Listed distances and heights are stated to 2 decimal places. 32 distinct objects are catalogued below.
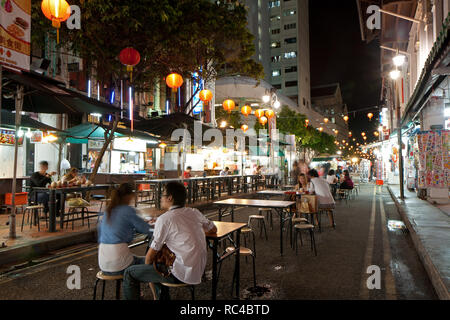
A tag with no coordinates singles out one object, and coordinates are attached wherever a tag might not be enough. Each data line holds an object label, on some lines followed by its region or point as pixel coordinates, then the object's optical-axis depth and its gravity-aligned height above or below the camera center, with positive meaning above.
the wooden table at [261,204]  6.60 -0.66
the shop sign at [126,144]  16.81 +1.70
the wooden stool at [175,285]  3.11 -1.11
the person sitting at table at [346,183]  15.45 -0.43
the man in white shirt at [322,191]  8.73 -0.47
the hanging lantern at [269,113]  19.72 +3.95
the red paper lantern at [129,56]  9.34 +3.61
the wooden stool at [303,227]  6.25 -1.08
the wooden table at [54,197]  7.48 -0.54
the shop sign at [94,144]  17.28 +1.74
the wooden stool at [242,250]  4.34 -1.09
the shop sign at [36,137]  12.25 +1.51
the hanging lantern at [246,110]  18.44 +3.88
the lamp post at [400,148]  14.15 +1.22
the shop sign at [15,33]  5.84 +2.80
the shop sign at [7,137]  11.06 +1.37
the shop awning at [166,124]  12.33 +2.12
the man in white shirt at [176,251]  3.14 -0.79
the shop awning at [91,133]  11.91 +1.73
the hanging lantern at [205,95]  12.85 +3.35
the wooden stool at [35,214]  7.75 -1.08
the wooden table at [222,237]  3.68 -0.79
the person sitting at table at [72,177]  8.98 -0.06
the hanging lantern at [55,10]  6.77 +3.66
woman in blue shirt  3.38 -0.63
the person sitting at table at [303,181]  9.61 -0.20
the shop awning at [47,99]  6.94 +2.14
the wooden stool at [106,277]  3.34 -1.11
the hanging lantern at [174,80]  11.02 +3.41
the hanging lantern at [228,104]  16.10 +3.70
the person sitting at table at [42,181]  8.65 -0.18
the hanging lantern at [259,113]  19.57 +3.98
